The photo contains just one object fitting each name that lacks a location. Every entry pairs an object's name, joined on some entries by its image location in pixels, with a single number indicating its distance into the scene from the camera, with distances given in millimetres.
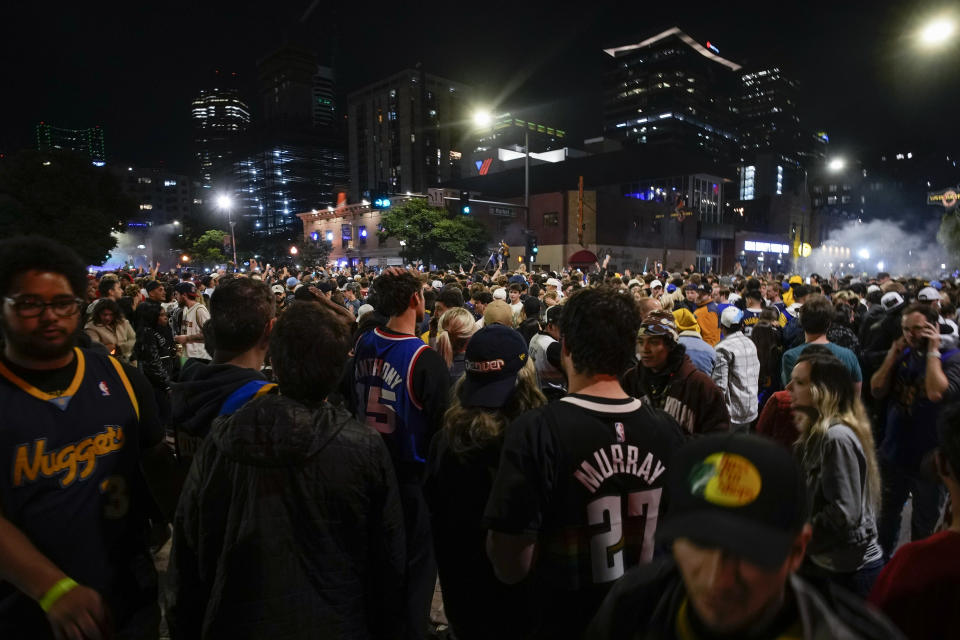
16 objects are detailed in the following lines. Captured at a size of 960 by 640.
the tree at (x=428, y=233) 47188
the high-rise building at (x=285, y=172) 122312
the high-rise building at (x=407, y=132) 96938
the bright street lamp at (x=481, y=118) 21500
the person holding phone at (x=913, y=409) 4000
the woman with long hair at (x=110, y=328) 6727
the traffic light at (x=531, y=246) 25734
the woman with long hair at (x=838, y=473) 2811
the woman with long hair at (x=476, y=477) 2633
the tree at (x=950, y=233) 30281
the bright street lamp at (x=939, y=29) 7473
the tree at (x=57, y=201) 32438
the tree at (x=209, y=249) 72812
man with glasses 1977
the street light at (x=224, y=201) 40169
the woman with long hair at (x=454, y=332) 4957
